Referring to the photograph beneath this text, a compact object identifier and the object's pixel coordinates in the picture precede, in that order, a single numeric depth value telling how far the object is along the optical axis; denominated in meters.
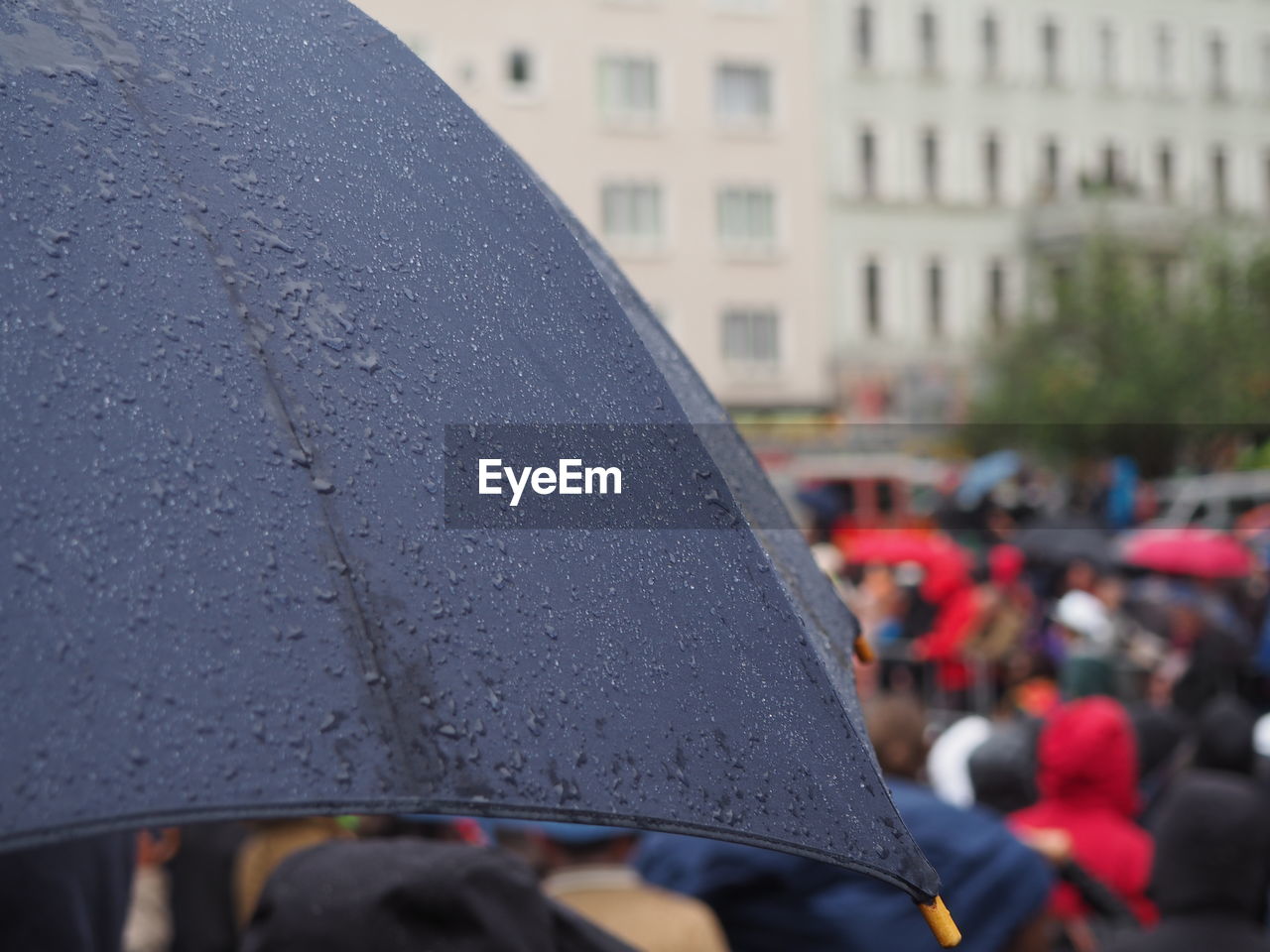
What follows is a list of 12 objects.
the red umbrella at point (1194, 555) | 13.55
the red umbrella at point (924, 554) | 12.23
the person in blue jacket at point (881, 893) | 3.38
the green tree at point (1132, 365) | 34.02
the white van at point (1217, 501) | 19.45
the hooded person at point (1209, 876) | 3.52
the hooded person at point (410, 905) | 1.59
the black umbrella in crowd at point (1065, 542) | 13.54
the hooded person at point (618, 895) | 3.12
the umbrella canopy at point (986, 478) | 19.59
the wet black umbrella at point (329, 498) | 1.04
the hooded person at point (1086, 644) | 7.64
